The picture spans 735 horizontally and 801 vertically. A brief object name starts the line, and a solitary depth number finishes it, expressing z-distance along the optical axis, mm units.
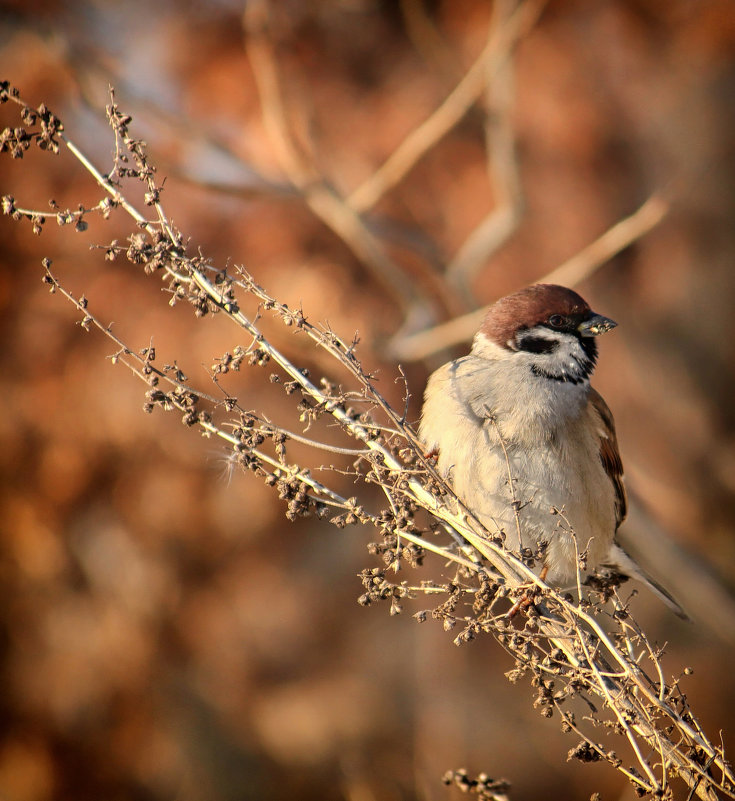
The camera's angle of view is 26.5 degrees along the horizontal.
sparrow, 5461
